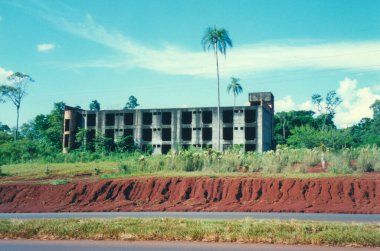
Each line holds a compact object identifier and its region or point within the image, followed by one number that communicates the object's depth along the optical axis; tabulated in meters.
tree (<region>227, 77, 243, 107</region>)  68.88
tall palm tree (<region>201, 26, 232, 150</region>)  43.50
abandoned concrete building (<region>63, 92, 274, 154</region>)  55.12
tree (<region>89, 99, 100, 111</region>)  86.04
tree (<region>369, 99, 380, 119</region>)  84.56
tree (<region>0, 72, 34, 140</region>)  68.06
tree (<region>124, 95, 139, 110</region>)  85.17
